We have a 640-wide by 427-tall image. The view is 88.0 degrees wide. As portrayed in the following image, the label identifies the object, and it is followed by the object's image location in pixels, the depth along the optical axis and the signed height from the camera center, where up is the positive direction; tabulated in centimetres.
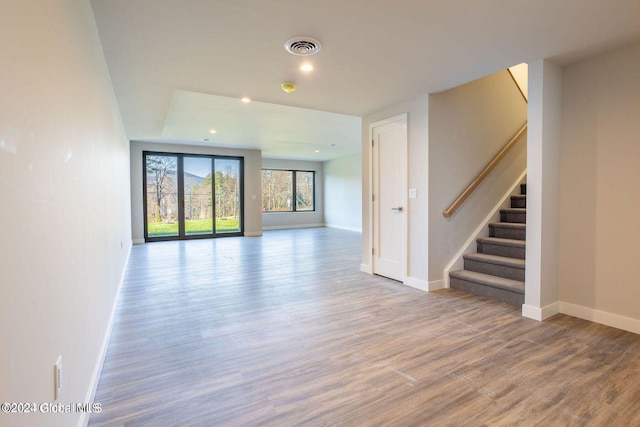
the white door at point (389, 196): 419 +7
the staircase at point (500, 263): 345 -71
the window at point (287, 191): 1136 +42
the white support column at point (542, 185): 294 +14
